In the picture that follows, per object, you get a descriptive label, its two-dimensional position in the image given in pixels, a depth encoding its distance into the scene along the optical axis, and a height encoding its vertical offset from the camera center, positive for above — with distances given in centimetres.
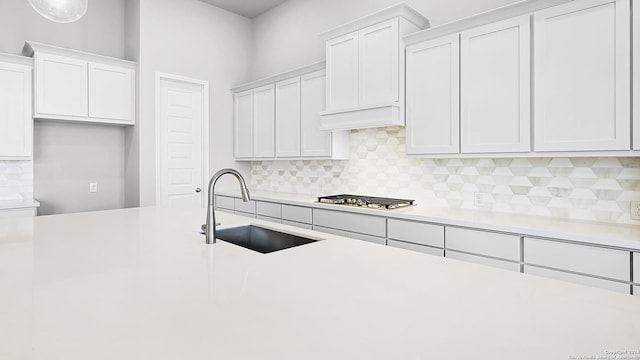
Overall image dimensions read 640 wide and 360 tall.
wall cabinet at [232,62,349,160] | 386 +72
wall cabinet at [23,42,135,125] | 361 +100
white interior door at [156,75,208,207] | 450 +50
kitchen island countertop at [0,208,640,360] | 71 -33
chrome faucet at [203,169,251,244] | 163 -15
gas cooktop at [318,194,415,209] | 296 -20
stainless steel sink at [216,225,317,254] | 196 -34
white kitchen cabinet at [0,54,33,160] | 345 +69
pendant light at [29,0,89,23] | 183 +89
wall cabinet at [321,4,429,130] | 300 +98
